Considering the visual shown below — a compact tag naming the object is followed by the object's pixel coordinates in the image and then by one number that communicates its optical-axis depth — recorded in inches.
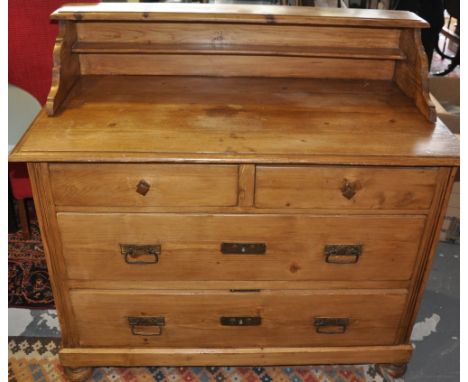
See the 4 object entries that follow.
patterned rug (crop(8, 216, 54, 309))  83.4
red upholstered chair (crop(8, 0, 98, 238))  87.7
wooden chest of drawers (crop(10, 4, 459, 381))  54.9
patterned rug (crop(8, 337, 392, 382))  71.4
